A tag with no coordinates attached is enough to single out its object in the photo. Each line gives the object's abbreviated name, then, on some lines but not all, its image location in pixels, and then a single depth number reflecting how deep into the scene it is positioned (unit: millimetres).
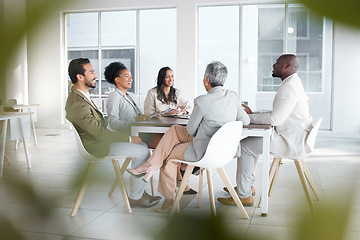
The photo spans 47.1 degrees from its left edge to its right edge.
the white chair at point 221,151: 2129
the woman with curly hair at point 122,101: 2500
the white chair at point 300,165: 2367
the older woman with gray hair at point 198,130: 2215
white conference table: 2334
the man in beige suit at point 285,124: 2342
